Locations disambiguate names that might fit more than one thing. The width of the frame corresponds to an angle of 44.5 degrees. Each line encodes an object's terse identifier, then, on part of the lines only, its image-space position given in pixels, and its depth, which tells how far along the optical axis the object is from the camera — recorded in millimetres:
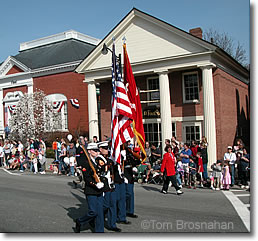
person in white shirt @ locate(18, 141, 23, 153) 20041
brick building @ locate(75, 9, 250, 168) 17969
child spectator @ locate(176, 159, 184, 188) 12592
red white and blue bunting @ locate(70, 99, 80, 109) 26875
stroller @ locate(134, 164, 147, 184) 14116
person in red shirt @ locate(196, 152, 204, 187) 12852
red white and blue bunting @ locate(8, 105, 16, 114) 30572
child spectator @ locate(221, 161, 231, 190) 12094
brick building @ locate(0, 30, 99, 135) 27094
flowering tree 25938
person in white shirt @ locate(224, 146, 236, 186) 12680
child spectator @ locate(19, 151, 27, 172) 18472
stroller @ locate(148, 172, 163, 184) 13750
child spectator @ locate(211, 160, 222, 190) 12211
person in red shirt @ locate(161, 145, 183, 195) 11203
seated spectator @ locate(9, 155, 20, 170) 19344
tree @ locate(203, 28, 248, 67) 40344
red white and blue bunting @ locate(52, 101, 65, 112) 27594
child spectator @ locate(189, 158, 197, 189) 12828
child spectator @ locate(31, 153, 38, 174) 17533
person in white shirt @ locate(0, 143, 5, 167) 20891
